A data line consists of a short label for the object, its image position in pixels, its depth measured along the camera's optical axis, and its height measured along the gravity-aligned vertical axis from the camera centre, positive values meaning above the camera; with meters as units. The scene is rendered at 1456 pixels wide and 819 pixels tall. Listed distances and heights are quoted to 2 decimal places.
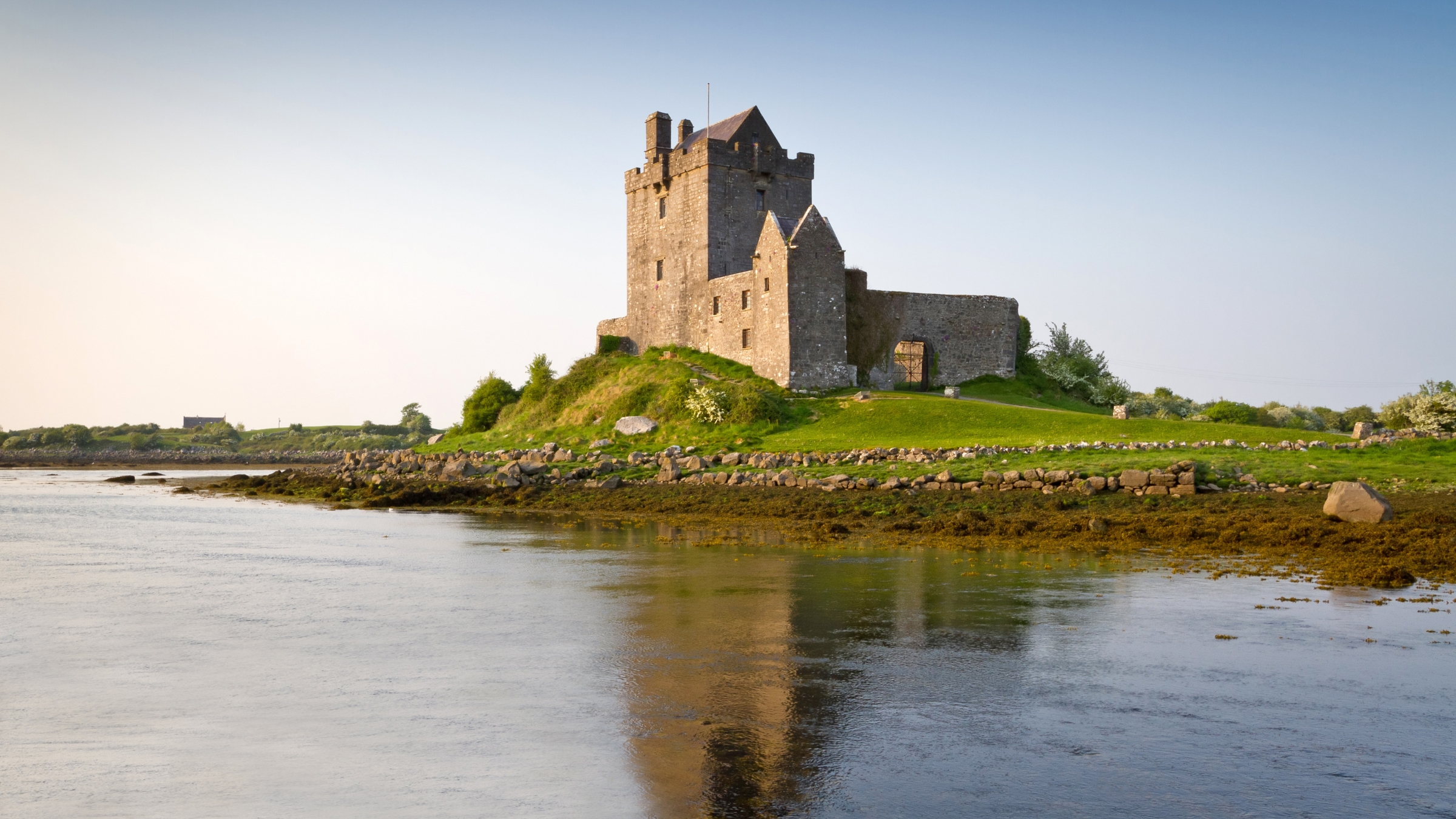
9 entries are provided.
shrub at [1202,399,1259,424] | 48.06 +1.31
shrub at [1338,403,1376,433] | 61.00 +1.55
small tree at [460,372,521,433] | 55.66 +2.17
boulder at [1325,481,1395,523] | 19.06 -1.19
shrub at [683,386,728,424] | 40.53 +1.47
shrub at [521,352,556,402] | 52.41 +3.33
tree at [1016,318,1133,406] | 49.16 +3.31
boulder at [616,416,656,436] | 42.25 +0.71
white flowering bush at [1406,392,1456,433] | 34.97 +0.95
